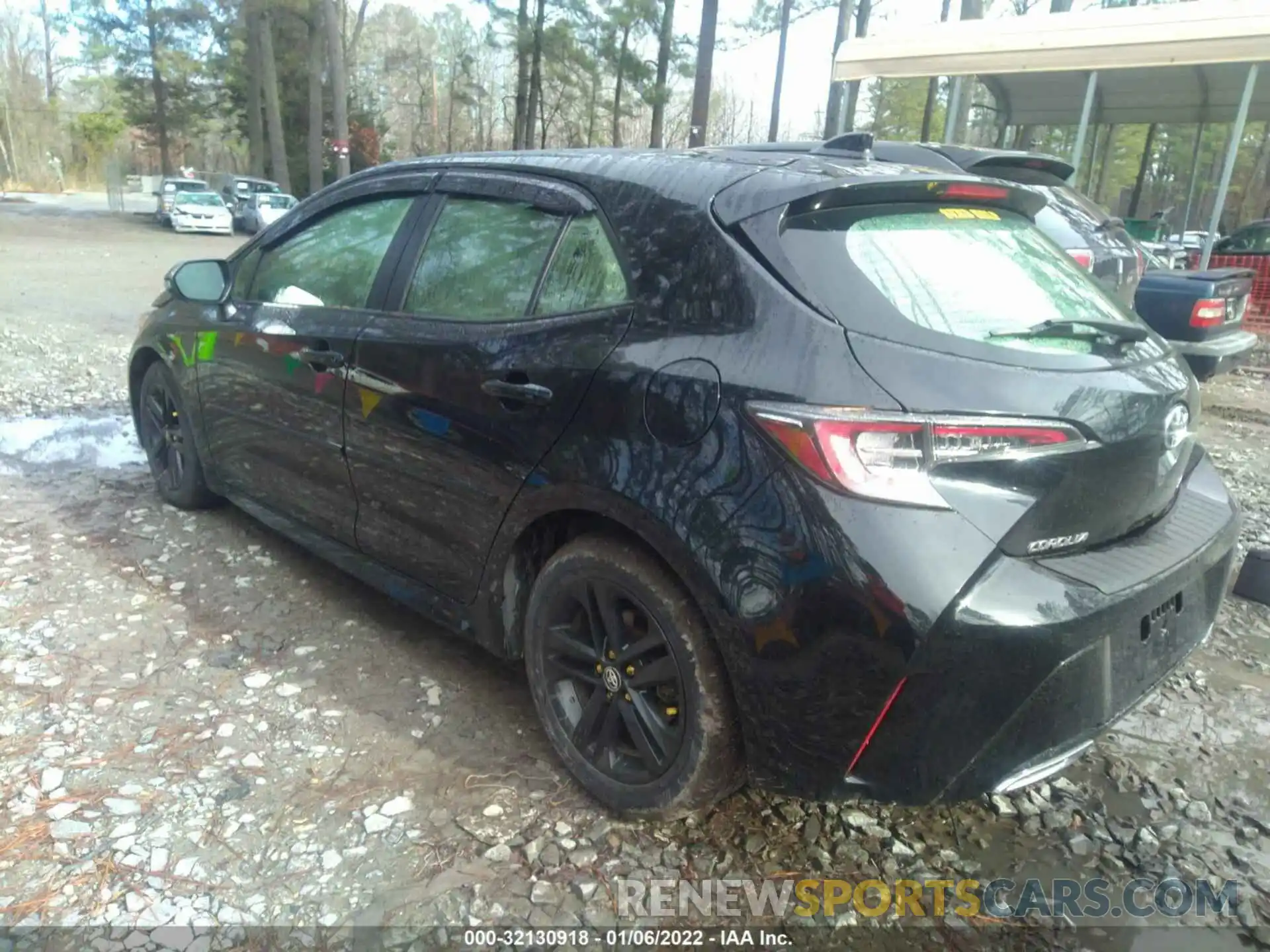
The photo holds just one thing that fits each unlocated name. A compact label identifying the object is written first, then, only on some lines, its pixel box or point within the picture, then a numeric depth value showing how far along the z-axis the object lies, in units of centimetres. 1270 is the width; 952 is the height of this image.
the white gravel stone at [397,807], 254
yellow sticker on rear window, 247
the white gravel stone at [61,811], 246
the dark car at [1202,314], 713
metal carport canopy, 1003
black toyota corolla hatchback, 194
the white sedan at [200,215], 2716
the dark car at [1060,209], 636
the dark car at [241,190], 3016
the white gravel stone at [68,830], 240
